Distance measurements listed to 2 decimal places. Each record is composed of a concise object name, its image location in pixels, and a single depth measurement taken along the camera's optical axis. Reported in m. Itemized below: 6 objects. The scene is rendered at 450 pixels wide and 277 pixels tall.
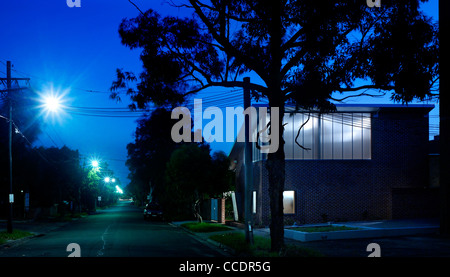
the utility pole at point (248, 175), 19.41
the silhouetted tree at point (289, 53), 15.28
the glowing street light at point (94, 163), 66.88
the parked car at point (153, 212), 49.62
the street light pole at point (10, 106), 27.18
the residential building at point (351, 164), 31.56
